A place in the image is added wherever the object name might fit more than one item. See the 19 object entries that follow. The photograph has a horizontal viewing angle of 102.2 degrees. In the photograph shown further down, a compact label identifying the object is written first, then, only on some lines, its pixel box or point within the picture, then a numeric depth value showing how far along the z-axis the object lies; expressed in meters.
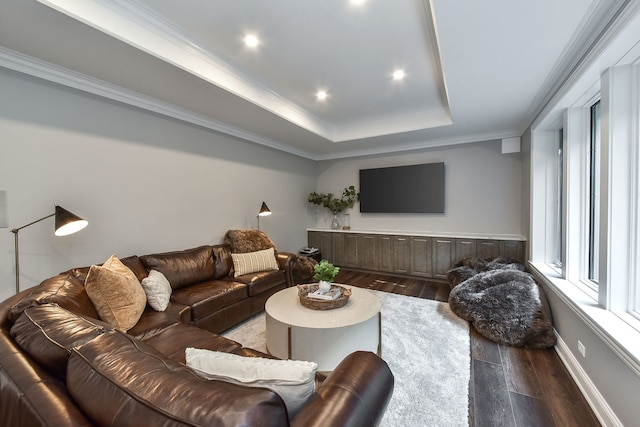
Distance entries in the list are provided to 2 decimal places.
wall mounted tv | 4.68
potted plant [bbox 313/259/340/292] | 2.45
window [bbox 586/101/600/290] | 2.27
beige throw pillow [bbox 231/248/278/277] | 3.35
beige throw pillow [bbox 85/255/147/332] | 1.87
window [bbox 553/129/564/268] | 3.04
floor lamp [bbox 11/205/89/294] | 1.86
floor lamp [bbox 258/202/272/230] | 3.96
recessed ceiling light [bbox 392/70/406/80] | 2.77
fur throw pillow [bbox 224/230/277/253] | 3.64
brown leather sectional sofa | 0.66
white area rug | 1.68
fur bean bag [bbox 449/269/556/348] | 2.42
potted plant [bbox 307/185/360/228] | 5.50
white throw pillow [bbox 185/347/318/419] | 0.88
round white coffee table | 1.95
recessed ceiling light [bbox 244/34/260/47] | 2.18
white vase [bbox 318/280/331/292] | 2.44
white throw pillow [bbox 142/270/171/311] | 2.26
